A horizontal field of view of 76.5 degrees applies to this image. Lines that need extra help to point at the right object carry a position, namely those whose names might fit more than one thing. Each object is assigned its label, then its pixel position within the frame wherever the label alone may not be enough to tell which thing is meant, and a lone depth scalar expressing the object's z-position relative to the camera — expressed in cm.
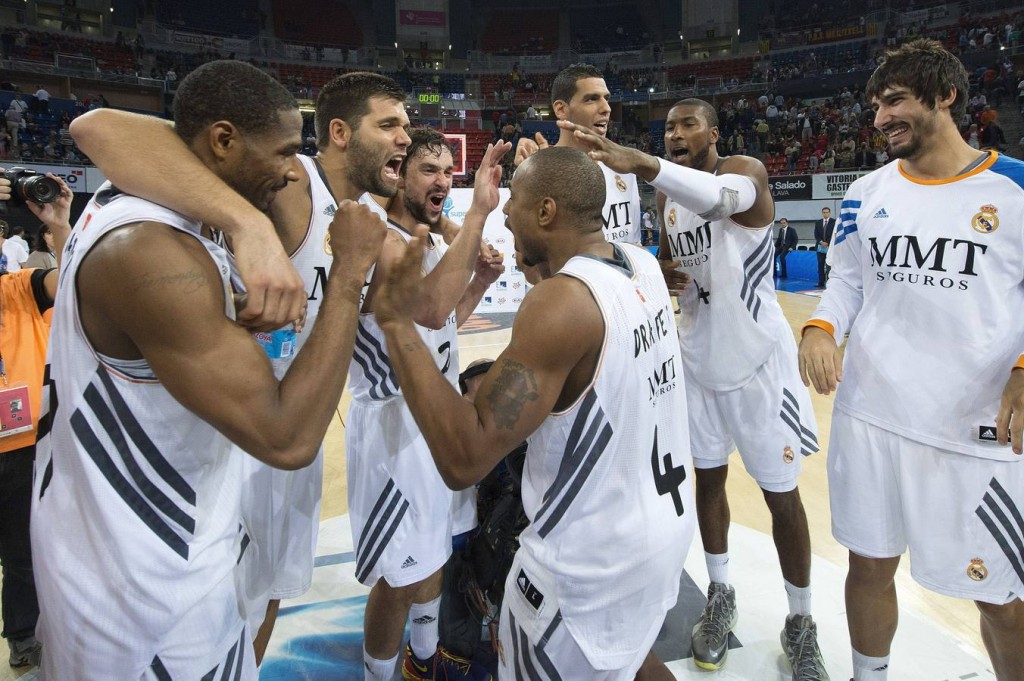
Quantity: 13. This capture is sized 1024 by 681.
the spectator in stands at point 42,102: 1995
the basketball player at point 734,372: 297
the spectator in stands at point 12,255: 997
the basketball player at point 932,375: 222
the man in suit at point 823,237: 1564
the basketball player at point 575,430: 161
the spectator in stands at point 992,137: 1666
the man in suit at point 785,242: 1678
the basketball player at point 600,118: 342
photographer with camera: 284
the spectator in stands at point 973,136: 1752
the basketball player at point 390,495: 251
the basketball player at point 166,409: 133
